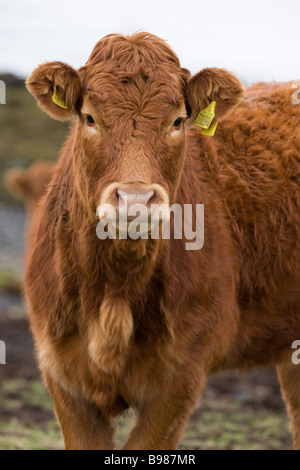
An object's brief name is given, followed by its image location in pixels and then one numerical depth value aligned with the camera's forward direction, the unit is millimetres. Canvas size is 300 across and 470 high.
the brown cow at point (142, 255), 4223
